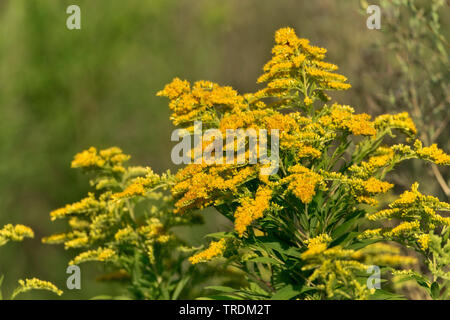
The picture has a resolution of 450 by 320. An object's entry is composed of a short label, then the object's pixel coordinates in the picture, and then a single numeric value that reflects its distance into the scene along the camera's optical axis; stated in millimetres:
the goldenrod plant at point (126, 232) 3359
